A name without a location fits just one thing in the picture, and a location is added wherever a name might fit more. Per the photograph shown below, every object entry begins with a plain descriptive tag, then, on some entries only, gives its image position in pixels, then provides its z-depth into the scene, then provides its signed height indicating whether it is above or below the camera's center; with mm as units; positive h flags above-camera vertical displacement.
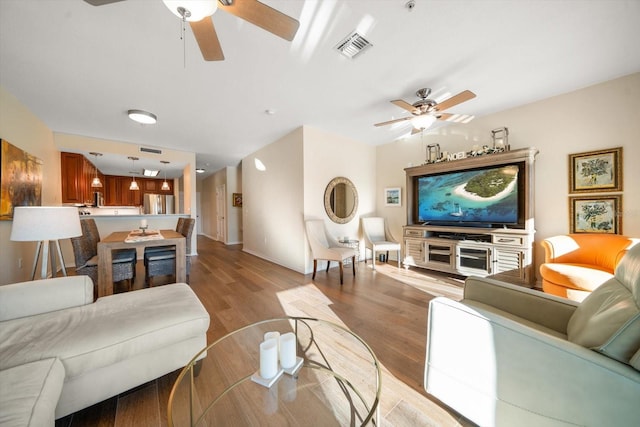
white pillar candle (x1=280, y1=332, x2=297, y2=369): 1084 -698
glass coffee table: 1074 -1075
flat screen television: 3084 +209
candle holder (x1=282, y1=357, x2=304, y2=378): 1093 -796
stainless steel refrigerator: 5391 +223
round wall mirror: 4215 +231
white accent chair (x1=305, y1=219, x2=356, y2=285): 3395 -593
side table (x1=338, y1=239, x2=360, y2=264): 4137 -616
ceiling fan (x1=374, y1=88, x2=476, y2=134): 2529 +1232
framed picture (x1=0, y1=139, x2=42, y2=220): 2389 +440
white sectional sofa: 848 -646
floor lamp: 1729 -85
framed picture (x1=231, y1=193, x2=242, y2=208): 6941 +392
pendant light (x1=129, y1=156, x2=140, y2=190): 5054 +1271
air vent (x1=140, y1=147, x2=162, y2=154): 4757 +1395
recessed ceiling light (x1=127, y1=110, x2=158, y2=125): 3074 +1389
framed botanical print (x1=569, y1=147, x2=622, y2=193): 2531 +461
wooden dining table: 2467 -489
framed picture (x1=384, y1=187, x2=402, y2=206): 4676 +309
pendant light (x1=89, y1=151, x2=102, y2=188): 5456 +796
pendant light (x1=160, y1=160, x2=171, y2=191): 5359 +1250
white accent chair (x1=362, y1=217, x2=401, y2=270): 4051 -512
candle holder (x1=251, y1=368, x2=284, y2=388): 1008 -785
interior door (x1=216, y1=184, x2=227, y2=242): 7111 +13
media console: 2924 -491
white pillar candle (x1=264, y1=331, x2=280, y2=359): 1089 -632
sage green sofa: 752 -615
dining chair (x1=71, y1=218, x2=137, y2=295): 2607 -579
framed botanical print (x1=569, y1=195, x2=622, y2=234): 2533 -62
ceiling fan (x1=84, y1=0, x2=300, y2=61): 1100 +1132
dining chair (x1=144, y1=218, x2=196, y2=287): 3092 -729
